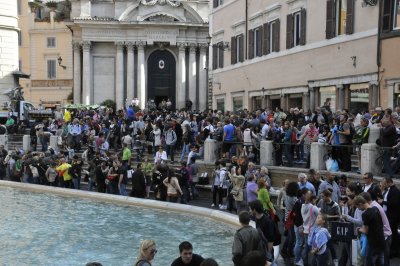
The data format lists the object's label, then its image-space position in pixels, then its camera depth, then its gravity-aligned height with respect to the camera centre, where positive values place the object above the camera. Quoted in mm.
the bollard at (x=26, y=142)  32094 -1655
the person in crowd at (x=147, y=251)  7625 -1695
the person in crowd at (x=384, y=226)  9906 -1824
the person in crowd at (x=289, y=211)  11922 -1938
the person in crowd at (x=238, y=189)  16797 -2050
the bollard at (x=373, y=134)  17234 -570
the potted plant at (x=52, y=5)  62656 +10366
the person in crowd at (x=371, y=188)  11391 -1379
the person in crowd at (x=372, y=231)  9703 -1822
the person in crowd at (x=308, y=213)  11234 -1798
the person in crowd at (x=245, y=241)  8634 -1770
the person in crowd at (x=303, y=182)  12969 -1437
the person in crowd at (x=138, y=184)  19734 -2310
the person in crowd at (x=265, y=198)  13102 -1770
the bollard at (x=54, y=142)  30016 -1531
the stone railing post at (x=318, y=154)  18188 -1197
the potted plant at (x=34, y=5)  63594 +10577
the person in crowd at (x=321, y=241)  10367 -2104
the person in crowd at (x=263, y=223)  9742 -1730
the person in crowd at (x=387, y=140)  15648 -674
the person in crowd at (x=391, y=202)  11680 -1635
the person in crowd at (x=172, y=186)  18906 -2247
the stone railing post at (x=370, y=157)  16312 -1146
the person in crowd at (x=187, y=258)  7520 -1758
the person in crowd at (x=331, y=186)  13290 -1557
